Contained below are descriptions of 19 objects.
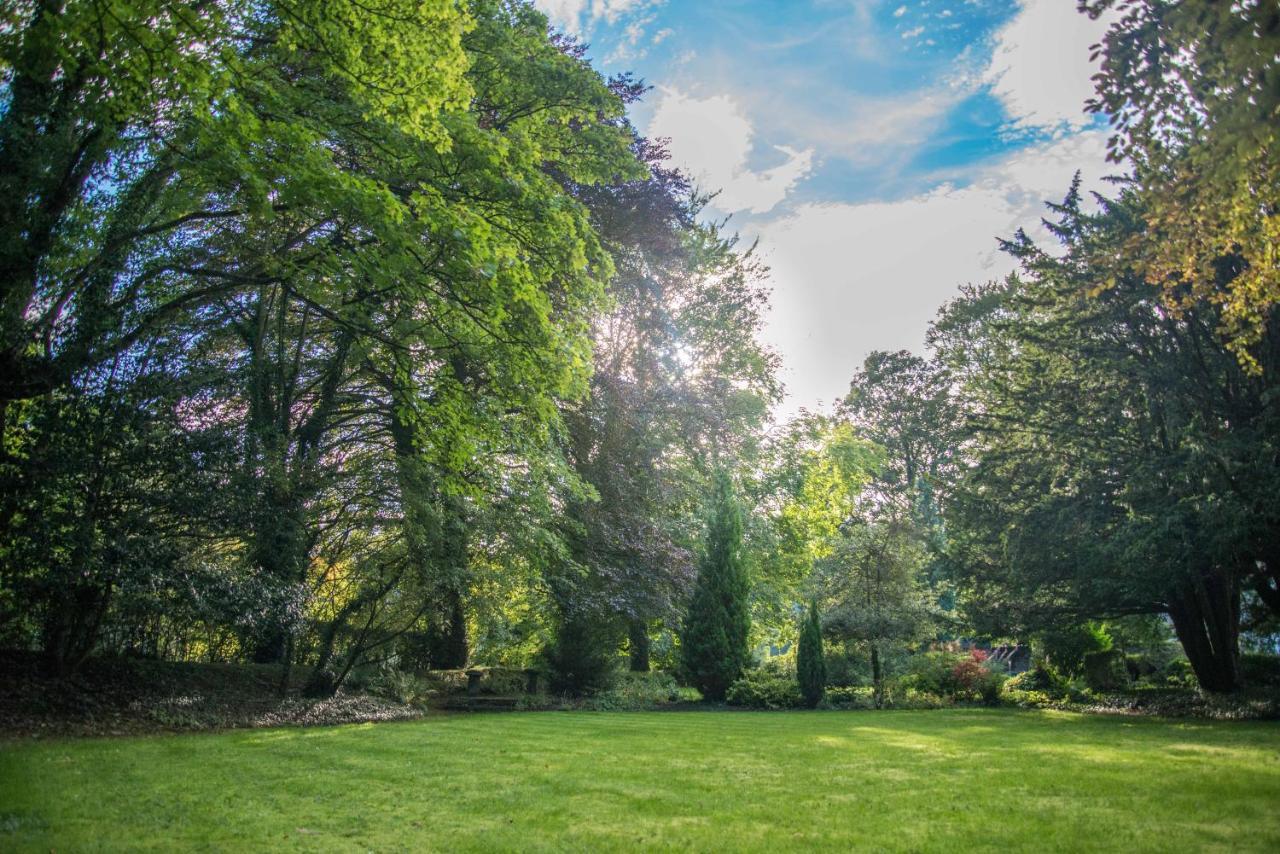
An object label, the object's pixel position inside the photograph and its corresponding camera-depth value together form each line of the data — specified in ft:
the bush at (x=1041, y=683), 61.03
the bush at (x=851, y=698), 59.47
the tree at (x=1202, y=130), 13.34
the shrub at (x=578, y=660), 56.44
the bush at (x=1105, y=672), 60.39
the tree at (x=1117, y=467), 38.65
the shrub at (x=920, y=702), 58.39
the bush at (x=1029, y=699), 56.42
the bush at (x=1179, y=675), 58.29
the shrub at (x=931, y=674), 61.72
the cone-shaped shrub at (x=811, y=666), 59.88
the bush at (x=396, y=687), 46.65
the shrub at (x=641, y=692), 55.31
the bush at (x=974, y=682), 59.41
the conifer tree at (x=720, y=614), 61.67
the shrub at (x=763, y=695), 58.85
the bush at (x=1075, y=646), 61.21
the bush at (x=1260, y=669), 54.70
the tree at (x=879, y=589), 60.54
